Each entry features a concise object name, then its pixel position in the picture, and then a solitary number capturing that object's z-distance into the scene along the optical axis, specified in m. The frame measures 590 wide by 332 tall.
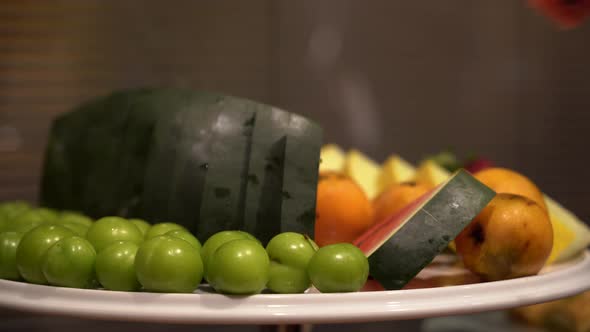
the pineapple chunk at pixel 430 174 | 1.21
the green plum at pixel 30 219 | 0.89
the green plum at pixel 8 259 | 0.77
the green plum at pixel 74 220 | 0.92
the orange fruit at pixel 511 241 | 0.78
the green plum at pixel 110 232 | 0.77
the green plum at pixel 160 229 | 0.82
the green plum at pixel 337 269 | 0.65
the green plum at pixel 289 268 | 0.68
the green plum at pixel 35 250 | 0.72
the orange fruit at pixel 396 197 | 1.02
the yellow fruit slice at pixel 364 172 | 1.35
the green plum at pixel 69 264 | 0.69
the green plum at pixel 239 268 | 0.63
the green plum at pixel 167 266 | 0.65
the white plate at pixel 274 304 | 0.58
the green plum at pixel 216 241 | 0.72
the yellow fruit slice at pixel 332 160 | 1.39
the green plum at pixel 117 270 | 0.68
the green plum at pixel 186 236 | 0.75
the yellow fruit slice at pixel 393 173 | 1.33
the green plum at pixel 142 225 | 0.87
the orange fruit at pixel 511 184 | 0.93
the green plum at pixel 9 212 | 0.94
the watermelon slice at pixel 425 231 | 0.75
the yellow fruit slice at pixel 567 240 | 0.93
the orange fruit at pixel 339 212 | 0.94
